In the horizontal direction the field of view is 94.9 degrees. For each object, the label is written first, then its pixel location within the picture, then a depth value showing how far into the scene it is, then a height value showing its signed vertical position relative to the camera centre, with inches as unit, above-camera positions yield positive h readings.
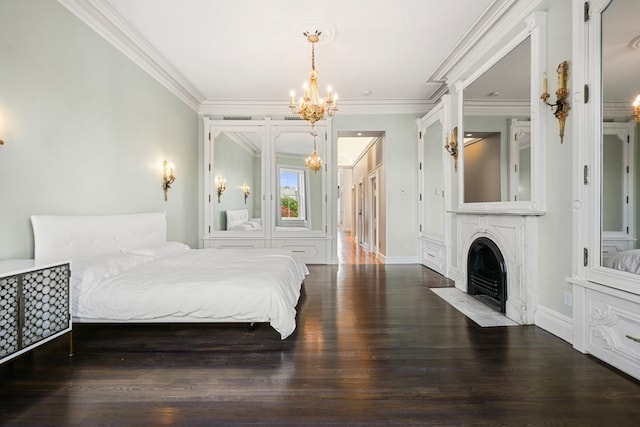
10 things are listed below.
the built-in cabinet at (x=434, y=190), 178.2 +15.8
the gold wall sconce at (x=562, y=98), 93.7 +36.8
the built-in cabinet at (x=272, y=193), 225.6 +15.2
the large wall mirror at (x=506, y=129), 106.2 +35.6
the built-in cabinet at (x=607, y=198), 74.9 +4.0
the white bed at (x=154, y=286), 90.3 -23.3
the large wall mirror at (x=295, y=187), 226.1 +19.9
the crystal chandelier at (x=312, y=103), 131.2 +49.5
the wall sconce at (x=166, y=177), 174.6 +21.8
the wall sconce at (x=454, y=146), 164.0 +37.9
